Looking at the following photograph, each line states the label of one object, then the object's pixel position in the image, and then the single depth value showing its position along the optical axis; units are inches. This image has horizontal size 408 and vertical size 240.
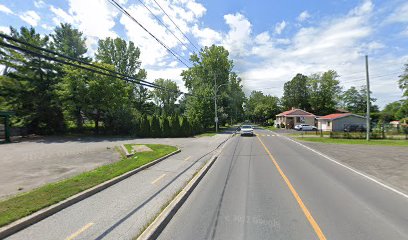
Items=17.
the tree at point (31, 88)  1229.7
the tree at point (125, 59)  2140.5
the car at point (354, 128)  1665.4
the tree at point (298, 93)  3260.3
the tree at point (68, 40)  1573.6
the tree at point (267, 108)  3132.4
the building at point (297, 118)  2353.6
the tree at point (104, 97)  1314.0
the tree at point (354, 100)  3127.5
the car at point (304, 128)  1950.8
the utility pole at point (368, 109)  1016.4
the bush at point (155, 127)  1346.0
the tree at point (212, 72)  1991.8
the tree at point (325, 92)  3002.0
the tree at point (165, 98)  2928.2
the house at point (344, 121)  1847.9
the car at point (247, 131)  1327.5
